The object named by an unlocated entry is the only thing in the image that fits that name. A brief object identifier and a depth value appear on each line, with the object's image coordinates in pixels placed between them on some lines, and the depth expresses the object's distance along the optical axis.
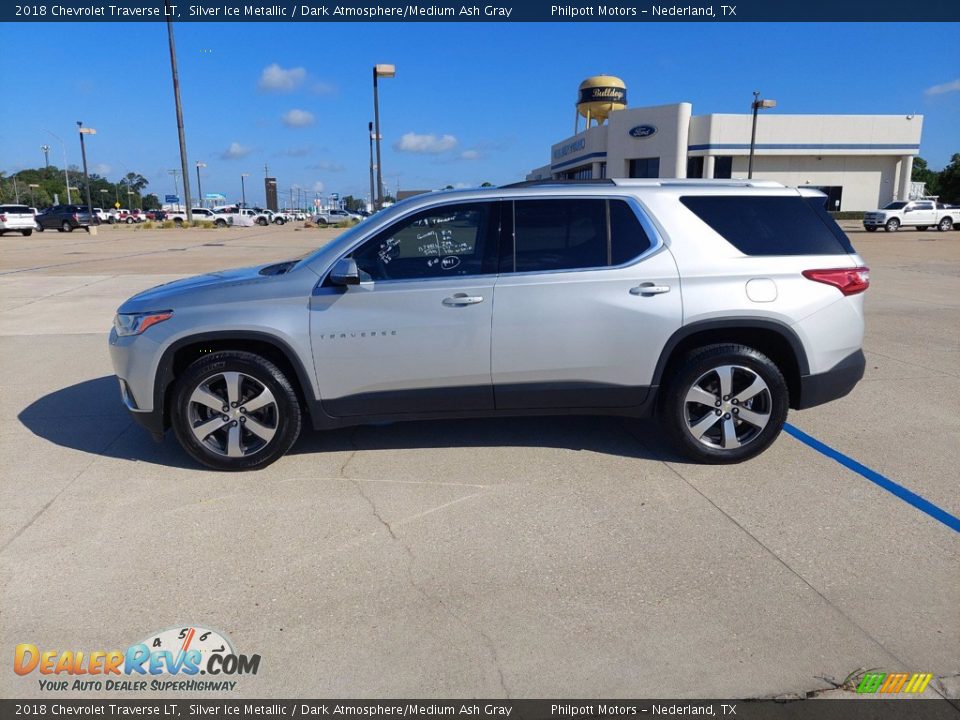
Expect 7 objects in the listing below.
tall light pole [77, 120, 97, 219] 55.93
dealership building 51.62
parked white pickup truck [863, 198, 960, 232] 37.50
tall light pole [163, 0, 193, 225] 40.73
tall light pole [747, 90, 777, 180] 39.50
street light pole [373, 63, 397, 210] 23.98
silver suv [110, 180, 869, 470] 4.34
